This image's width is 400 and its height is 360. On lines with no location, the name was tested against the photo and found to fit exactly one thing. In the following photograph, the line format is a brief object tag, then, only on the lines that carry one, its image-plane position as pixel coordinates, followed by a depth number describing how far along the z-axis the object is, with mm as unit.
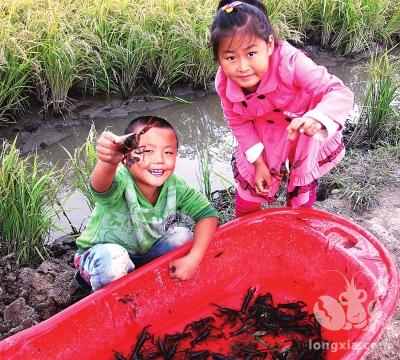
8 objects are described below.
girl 1787
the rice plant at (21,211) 2340
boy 1808
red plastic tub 1639
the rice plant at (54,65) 3676
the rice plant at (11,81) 3535
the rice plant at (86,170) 2639
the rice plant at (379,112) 3207
